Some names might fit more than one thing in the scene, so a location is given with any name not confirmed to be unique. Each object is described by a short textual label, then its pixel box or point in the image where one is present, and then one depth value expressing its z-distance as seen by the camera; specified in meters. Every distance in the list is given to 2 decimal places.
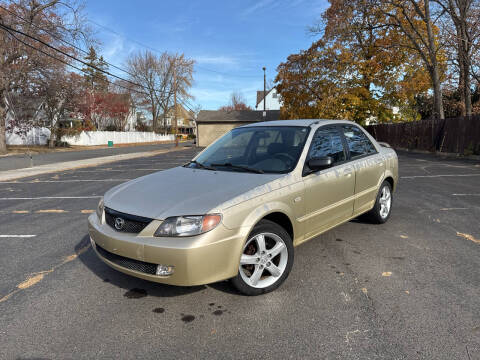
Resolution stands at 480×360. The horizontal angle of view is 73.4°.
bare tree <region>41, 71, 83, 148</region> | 26.44
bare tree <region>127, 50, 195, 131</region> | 56.34
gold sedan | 2.57
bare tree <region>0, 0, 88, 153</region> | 22.48
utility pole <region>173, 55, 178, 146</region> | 55.56
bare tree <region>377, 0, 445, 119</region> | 20.23
